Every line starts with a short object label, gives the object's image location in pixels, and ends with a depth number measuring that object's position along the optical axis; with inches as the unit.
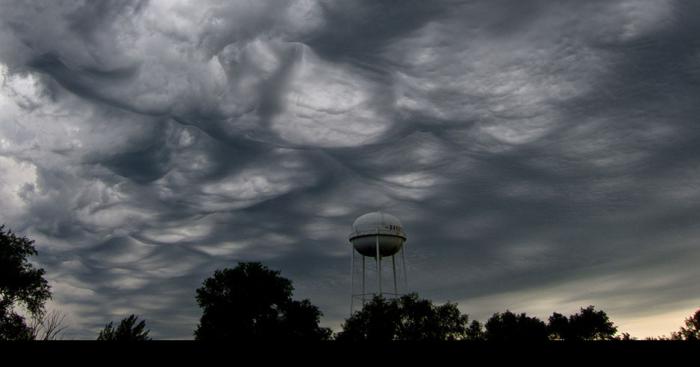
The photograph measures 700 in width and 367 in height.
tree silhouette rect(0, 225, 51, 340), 1617.9
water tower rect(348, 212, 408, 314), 1873.8
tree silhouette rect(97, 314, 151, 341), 986.7
